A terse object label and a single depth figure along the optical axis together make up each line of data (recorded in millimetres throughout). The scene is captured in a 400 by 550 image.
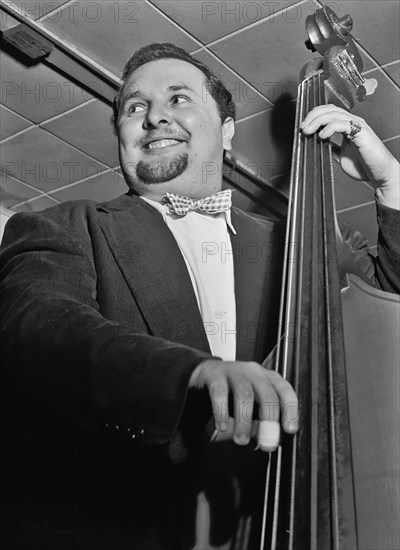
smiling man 697
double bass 665
